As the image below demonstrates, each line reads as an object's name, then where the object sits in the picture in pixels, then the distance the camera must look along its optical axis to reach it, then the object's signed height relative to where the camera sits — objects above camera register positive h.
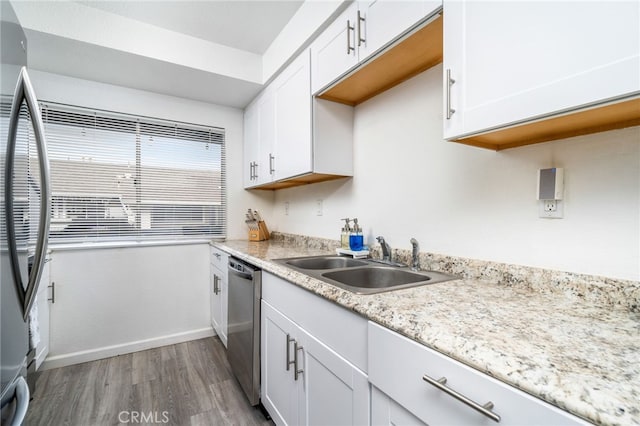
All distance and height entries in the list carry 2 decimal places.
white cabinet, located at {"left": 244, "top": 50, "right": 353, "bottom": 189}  1.85 +0.51
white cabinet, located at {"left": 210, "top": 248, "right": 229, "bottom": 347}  2.36 -0.73
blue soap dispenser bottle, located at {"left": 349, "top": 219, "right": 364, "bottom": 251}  1.77 -0.19
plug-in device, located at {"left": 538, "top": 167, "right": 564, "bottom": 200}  0.99 +0.08
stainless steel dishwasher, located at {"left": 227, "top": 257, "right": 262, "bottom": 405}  1.64 -0.71
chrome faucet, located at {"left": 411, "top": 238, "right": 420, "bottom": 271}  1.44 -0.25
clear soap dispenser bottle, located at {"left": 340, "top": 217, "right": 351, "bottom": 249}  1.85 -0.17
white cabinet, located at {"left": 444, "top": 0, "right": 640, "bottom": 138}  0.65 +0.39
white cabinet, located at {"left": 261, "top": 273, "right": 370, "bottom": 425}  0.95 -0.64
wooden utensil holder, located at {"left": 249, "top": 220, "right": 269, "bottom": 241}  2.85 -0.25
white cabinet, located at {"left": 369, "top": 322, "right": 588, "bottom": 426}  0.51 -0.38
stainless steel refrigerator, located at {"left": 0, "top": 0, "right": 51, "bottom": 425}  0.77 -0.03
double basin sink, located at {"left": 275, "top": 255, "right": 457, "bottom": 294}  1.28 -0.32
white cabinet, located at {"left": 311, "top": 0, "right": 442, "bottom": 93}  1.17 +0.81
